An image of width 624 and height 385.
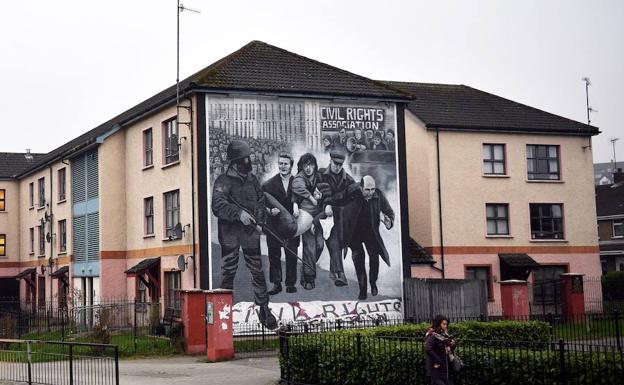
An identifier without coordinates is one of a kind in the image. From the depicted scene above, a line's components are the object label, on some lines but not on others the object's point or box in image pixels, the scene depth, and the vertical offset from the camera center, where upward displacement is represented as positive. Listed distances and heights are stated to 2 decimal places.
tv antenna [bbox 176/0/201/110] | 33.12 +7.99
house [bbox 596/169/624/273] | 65.28 +2.61
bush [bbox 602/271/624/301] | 53.31 -1.02
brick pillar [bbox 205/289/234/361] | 26.27 -1.35
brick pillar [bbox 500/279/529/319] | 30.33 -0.87
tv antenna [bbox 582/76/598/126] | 48.06 +9.87
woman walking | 15.08 -1.26
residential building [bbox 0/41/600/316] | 33.19 +4.16
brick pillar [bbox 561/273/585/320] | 38.38 -1.00
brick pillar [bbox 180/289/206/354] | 27.91 -1.20
